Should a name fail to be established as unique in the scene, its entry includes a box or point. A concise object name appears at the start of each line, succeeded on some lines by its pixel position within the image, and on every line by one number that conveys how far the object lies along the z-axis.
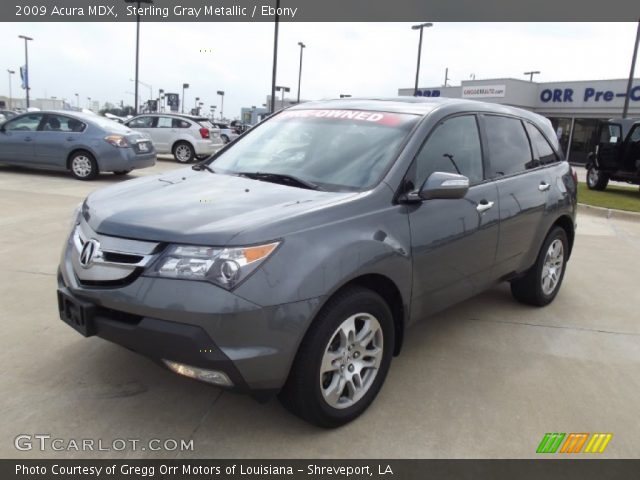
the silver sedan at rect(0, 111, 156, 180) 11.23
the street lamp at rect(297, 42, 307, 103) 41.99
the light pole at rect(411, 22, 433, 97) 33.34
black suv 14.51
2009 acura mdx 2.35
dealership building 30.19
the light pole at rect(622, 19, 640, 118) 18.20
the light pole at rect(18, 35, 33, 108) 51.00
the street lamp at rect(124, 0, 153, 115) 26.37
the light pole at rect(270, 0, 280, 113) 21.14
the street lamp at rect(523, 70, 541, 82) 56.65
